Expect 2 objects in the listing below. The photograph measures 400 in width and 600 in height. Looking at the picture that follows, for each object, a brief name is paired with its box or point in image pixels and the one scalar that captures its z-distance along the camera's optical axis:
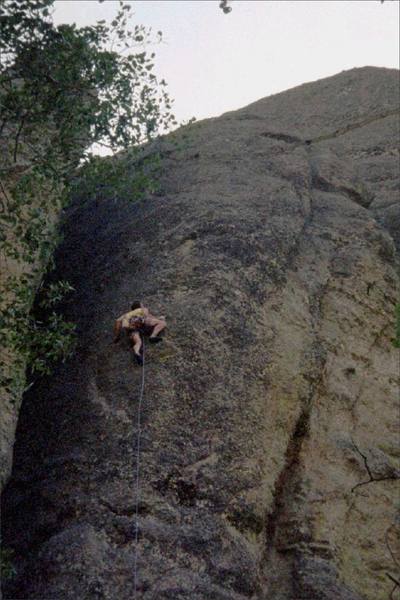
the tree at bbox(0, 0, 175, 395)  9.98
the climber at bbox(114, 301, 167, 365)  10.94
